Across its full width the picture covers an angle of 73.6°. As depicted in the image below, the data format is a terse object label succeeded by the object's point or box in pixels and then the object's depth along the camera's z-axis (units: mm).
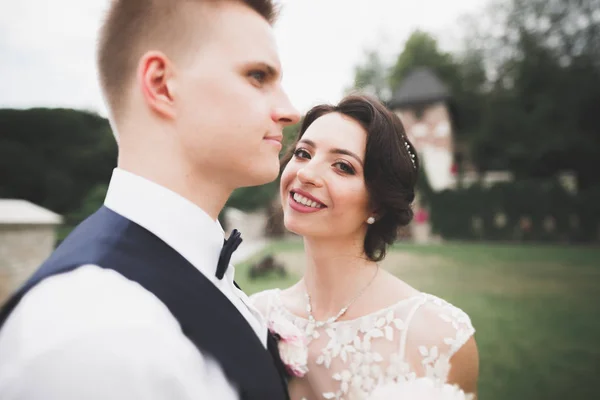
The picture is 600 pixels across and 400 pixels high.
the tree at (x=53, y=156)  18812
